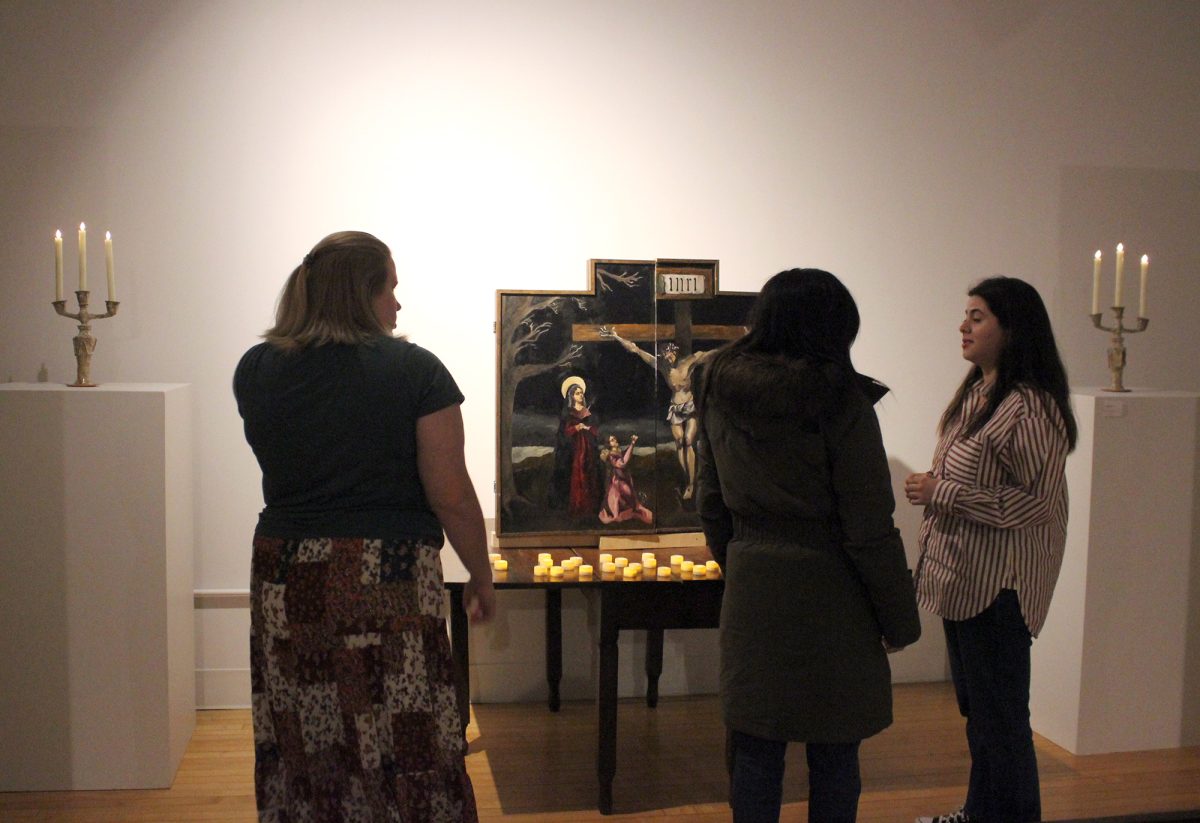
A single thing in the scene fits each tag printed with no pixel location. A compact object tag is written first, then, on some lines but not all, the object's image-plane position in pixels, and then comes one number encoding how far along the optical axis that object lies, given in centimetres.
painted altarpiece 404
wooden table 344
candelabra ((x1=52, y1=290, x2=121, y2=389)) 370
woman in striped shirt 289
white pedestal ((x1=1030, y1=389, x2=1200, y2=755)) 391
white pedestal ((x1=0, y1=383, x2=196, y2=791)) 351
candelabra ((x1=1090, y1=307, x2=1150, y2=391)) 399
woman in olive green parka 231
